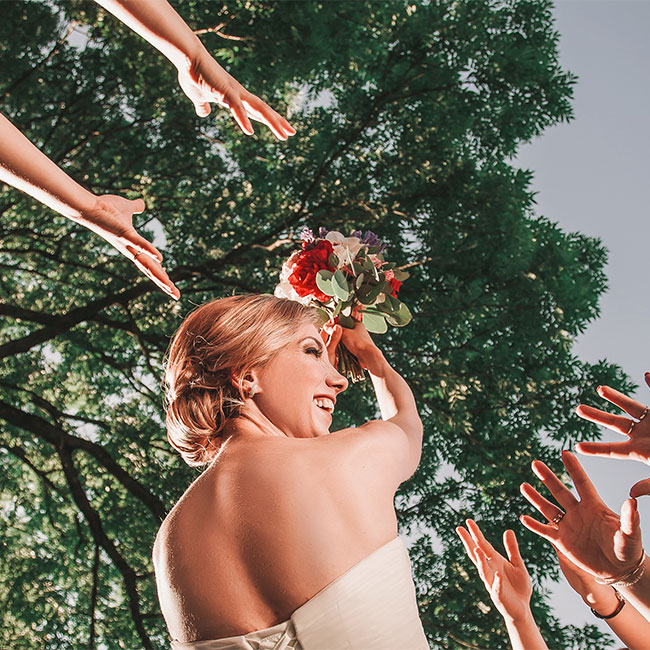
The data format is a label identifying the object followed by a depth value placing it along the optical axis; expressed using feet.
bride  6.31
